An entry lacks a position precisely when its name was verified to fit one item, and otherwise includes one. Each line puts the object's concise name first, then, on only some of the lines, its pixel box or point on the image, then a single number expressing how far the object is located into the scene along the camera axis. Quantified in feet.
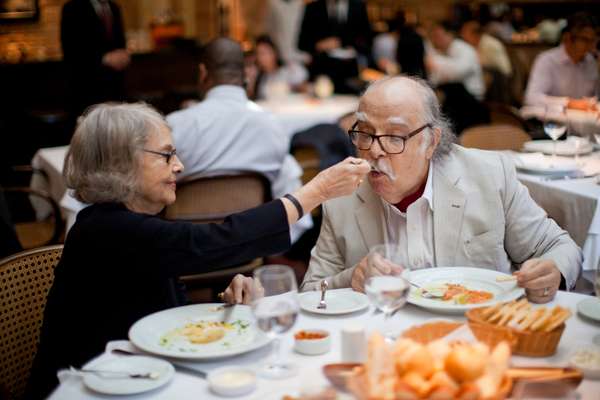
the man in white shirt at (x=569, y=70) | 19.95
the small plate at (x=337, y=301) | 6.57
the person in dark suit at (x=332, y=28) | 25.62
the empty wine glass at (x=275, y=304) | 5.16
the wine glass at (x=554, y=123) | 13.38
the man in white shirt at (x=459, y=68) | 29.63
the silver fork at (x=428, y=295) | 6.75
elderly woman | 6.64
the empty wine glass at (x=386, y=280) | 5.49
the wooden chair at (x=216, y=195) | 11.95
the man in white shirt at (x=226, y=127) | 13.20
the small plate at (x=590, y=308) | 6.27
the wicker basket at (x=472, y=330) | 5.23
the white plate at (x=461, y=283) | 6.48
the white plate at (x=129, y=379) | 5.20
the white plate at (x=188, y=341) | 5.67
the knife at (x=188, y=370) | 5.50
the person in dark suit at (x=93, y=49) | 22.41
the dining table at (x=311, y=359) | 5.19
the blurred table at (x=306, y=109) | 18.81
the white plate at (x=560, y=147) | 13.62
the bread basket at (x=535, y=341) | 5.49
